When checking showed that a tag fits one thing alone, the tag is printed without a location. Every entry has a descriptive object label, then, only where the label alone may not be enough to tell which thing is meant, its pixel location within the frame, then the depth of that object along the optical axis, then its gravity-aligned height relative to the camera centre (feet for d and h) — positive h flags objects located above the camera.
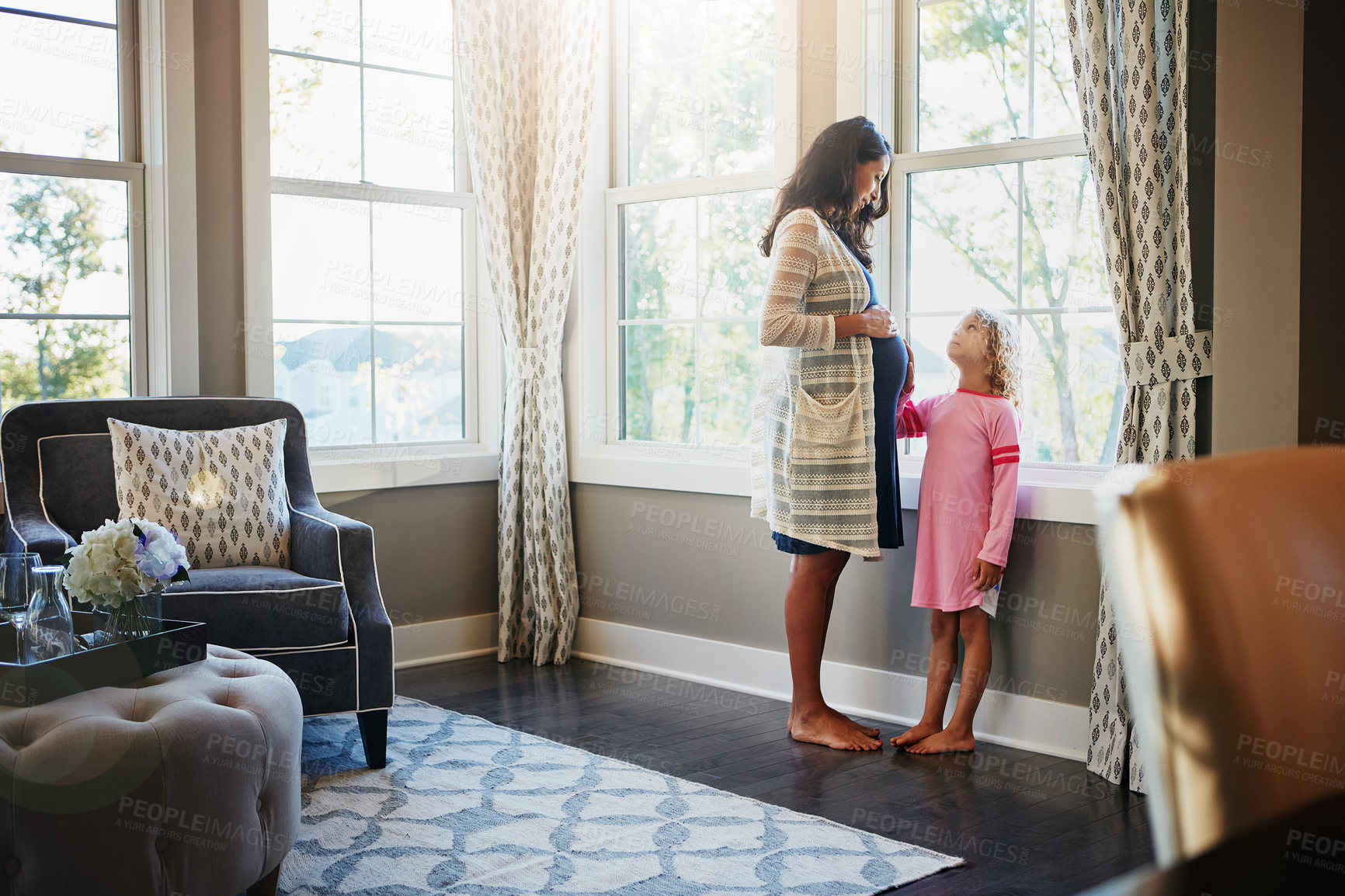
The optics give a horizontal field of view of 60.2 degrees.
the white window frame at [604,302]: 14.94 +0.96
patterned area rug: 7.90 -3.46
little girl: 10.62 -1.26
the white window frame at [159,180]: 12.75 +2.16
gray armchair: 9.79 -1.75
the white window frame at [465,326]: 13.37 +0.62
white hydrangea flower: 7.52 -1.25
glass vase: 7.62 -1.61
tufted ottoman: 6.09 -2.31
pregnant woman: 10.69 -0.10
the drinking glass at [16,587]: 7.42 -1.36
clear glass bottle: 7.29 -1.57
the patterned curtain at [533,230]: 14.61 +1.86
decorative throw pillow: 10.88 -1.11
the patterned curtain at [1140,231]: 9.83 +1.26
